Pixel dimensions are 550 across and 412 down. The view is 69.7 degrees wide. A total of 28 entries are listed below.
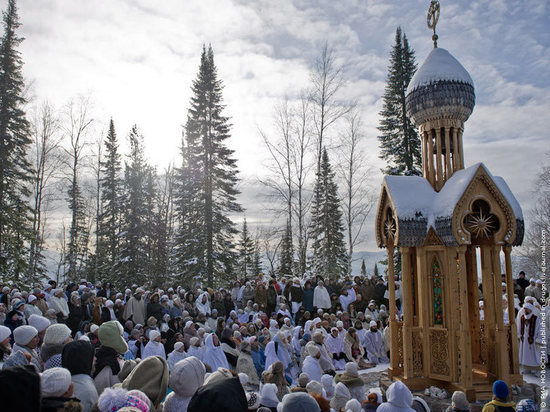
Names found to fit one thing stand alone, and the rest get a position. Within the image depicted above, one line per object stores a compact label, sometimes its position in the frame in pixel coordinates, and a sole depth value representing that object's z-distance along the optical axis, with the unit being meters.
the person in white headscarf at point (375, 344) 13.34
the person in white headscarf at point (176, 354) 9.04
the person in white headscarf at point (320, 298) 15.70
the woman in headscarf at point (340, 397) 6.25
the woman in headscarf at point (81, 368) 3.92
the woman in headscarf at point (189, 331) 10.77
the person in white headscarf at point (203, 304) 14.43
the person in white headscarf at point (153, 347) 9.39
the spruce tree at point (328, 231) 28.91
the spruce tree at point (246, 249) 45.69
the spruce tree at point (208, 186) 23.27
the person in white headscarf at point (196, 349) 9.53
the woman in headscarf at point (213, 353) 9.78
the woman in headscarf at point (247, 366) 9.78
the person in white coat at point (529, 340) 10.86
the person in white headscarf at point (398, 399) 4.83
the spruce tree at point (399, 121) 23.38
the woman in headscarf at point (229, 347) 10.27
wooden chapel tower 8.08
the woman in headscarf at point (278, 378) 7.02
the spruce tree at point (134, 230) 24.62
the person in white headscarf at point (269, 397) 5.85
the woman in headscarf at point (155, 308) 12.48
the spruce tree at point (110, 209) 27.82
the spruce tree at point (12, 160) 19.78
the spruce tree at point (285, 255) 25.83
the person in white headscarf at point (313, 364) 8.99
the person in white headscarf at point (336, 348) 12.25
